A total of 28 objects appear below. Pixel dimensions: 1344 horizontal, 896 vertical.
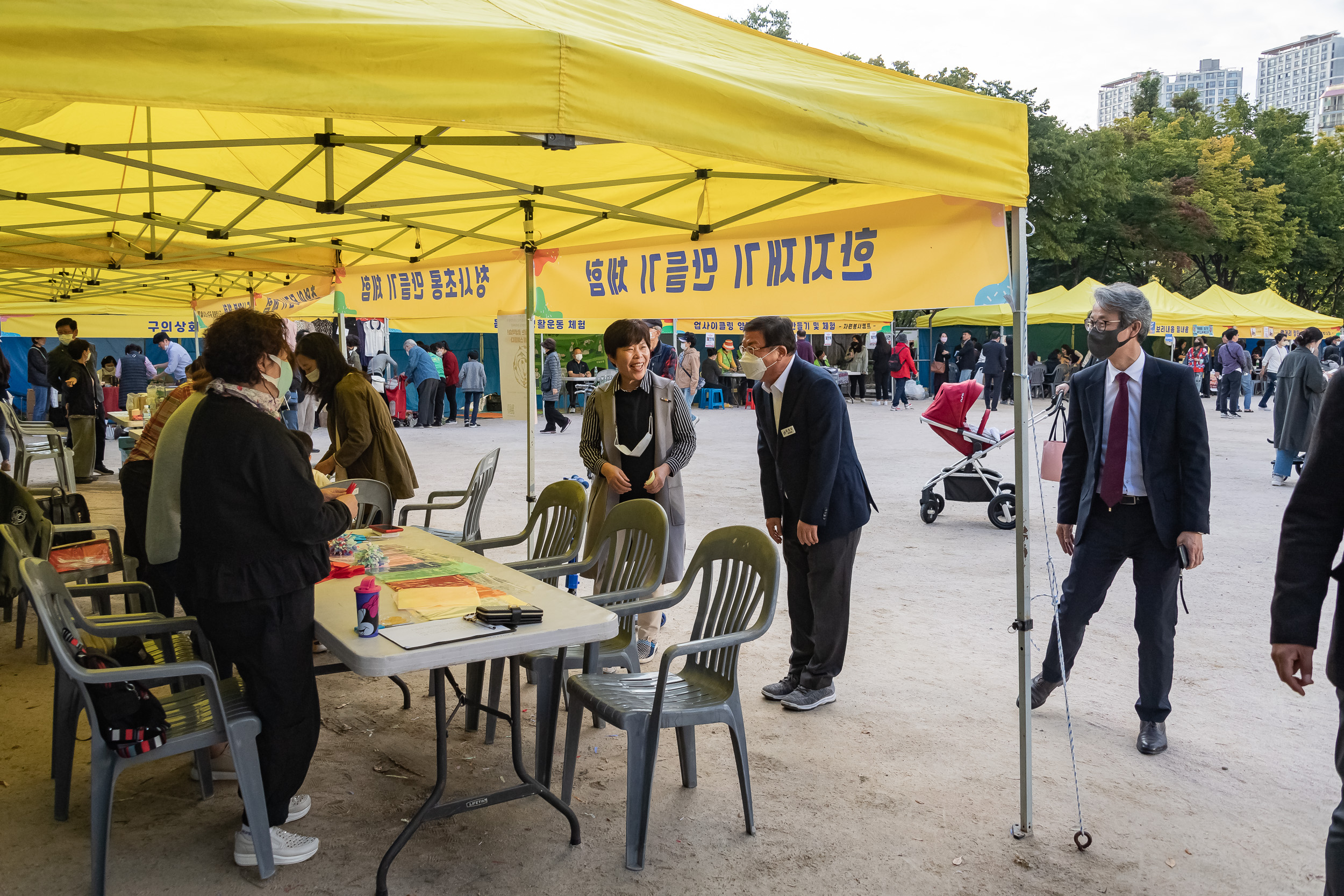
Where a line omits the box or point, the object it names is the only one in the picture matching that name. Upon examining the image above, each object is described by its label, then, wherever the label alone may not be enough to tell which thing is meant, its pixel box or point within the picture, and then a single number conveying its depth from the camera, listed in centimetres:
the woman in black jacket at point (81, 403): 1083
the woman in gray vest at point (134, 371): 1536
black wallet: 272
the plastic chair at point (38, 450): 776
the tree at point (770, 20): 4638
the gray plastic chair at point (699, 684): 289
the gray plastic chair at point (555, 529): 439
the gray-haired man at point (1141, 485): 357
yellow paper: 297
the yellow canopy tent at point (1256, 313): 2455
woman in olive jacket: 528
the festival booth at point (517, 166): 201
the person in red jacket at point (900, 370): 2234
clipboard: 259
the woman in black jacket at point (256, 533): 261
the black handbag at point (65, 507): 614
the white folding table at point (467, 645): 252
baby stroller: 798
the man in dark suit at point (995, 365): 2172
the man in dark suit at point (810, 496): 396
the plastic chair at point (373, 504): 524
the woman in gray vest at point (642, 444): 481
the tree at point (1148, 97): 5091
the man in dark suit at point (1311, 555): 188
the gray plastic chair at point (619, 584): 331
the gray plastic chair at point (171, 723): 262
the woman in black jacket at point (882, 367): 2328
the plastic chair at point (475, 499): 543
